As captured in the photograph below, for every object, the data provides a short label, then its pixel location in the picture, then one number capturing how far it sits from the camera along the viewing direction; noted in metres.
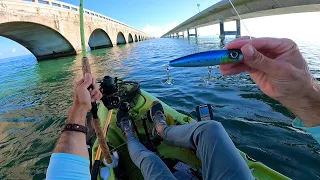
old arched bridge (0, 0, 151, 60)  12.02
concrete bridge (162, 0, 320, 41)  14.31
